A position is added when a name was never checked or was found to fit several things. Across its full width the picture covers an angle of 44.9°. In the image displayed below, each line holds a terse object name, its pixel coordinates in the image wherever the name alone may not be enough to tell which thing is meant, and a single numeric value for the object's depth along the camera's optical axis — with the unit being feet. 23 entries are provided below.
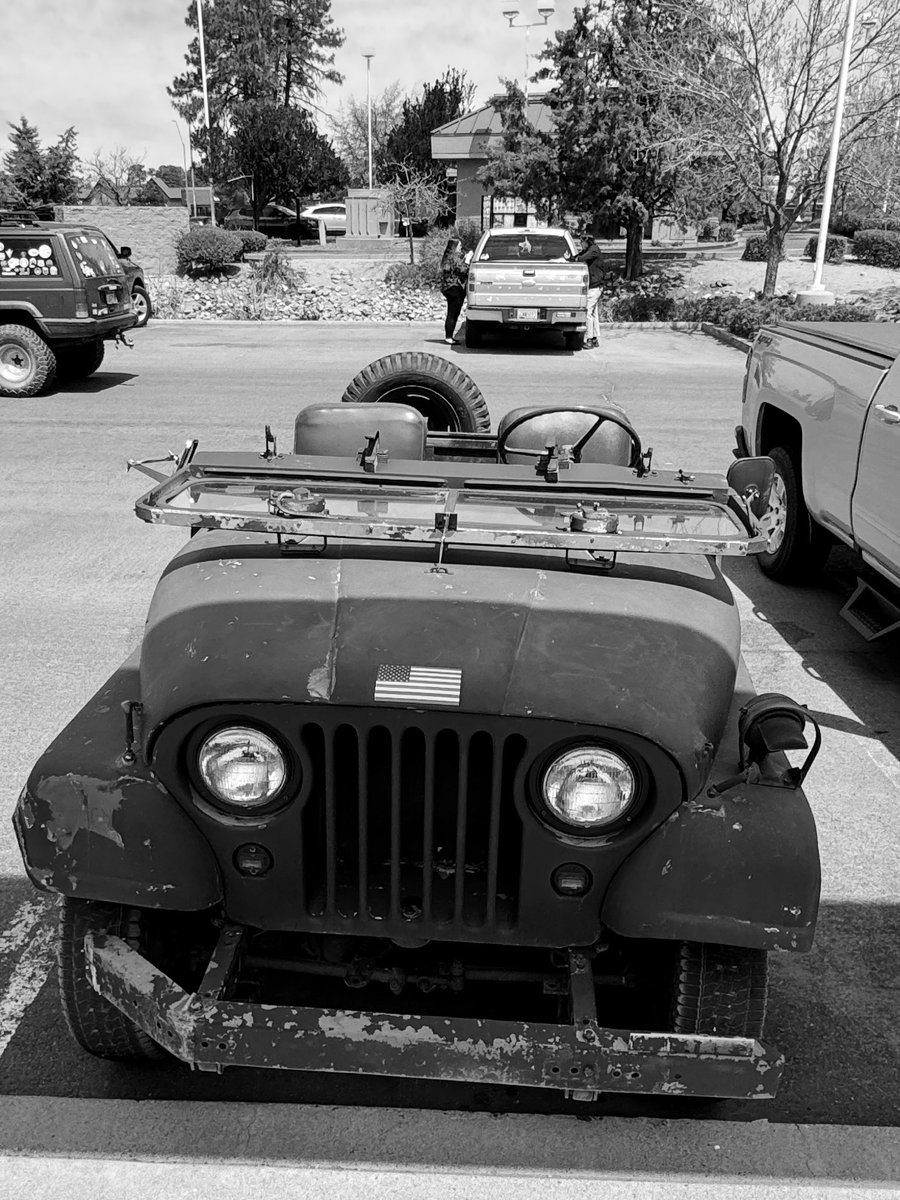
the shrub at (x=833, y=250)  102.89
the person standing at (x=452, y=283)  57.26
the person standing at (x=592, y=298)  58.54
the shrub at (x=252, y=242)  96.36
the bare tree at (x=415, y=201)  111.96
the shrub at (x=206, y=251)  84.53
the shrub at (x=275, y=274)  82.69
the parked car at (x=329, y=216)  146.10
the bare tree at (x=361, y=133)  212.02
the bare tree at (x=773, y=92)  63.31
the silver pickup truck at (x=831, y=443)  17.28
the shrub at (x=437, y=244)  83.71
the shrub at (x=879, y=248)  99.86
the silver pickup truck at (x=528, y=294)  55.47
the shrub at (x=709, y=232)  134.59
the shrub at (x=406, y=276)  84.02
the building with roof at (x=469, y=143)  139.23
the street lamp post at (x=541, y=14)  98.42
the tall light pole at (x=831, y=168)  57.82
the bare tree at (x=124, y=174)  169.07
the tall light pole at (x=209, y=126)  118.13
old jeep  7.43
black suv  42.86
